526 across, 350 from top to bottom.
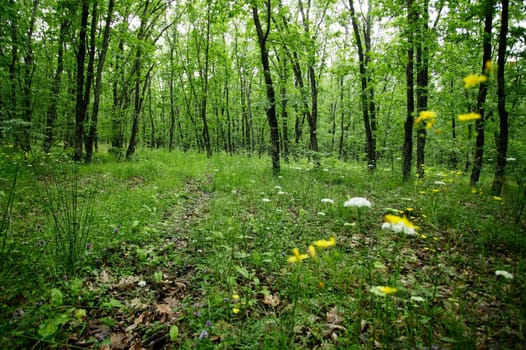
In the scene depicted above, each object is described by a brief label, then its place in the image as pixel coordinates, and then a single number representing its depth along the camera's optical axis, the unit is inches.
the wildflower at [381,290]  64.5
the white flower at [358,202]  94.5
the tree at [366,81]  424.8
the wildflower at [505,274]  74.2
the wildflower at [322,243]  66.2
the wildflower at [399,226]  63.8
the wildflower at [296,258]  68.0
